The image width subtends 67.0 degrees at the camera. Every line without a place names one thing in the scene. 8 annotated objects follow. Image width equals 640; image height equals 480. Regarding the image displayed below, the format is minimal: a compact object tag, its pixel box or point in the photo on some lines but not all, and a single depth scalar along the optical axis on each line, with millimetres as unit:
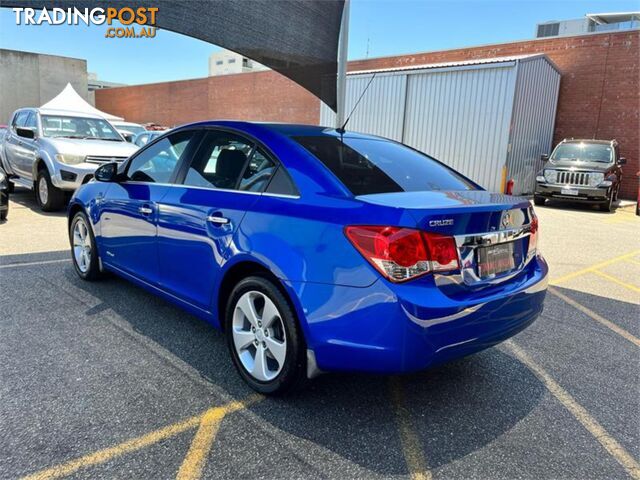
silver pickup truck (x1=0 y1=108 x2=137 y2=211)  8508
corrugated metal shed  14039
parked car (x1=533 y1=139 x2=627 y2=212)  12336
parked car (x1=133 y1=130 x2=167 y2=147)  16323
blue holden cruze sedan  2281
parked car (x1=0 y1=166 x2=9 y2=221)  7769
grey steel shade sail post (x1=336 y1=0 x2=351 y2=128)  7496
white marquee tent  25525
